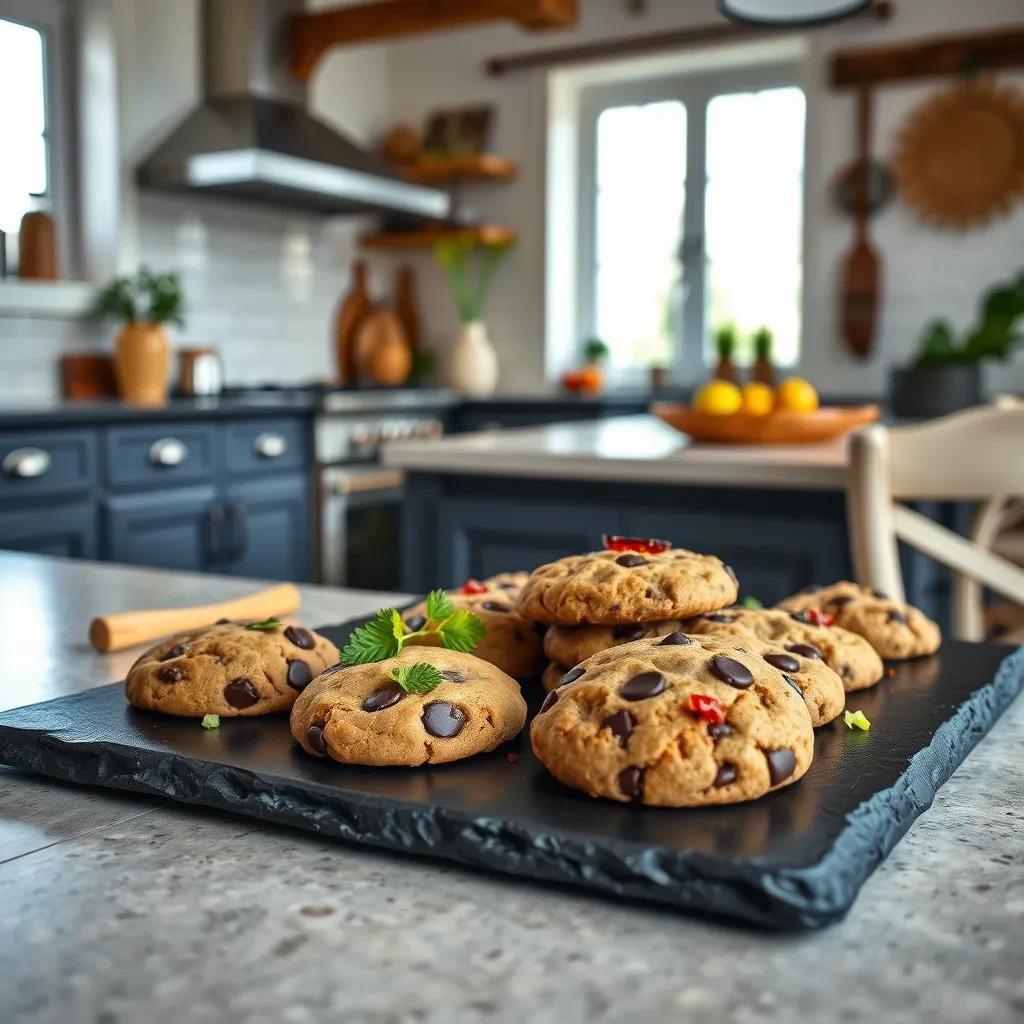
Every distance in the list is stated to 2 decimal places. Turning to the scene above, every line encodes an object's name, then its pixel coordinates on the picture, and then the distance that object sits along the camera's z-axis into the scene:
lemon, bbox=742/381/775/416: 2.51
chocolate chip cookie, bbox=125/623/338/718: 0.73
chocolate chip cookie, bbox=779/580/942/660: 0.90
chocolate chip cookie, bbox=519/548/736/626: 0.72
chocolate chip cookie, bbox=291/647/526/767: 0.64
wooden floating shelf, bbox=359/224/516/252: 5.57
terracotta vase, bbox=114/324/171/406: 4.30
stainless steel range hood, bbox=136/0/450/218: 4.43
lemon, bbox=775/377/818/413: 2.51
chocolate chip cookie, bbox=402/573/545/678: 0.80
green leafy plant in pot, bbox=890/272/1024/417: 3.79
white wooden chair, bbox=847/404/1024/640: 1.67
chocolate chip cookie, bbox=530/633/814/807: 0.57
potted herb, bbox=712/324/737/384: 5.05
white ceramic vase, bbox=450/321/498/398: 5.68
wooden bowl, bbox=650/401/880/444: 2.49
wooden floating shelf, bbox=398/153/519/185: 5.51
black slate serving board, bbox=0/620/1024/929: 0.52
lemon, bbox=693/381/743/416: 2.52
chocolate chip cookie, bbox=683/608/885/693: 0.78
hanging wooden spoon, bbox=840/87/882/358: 4.90
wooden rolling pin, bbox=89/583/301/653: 1.01
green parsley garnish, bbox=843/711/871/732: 0.72
